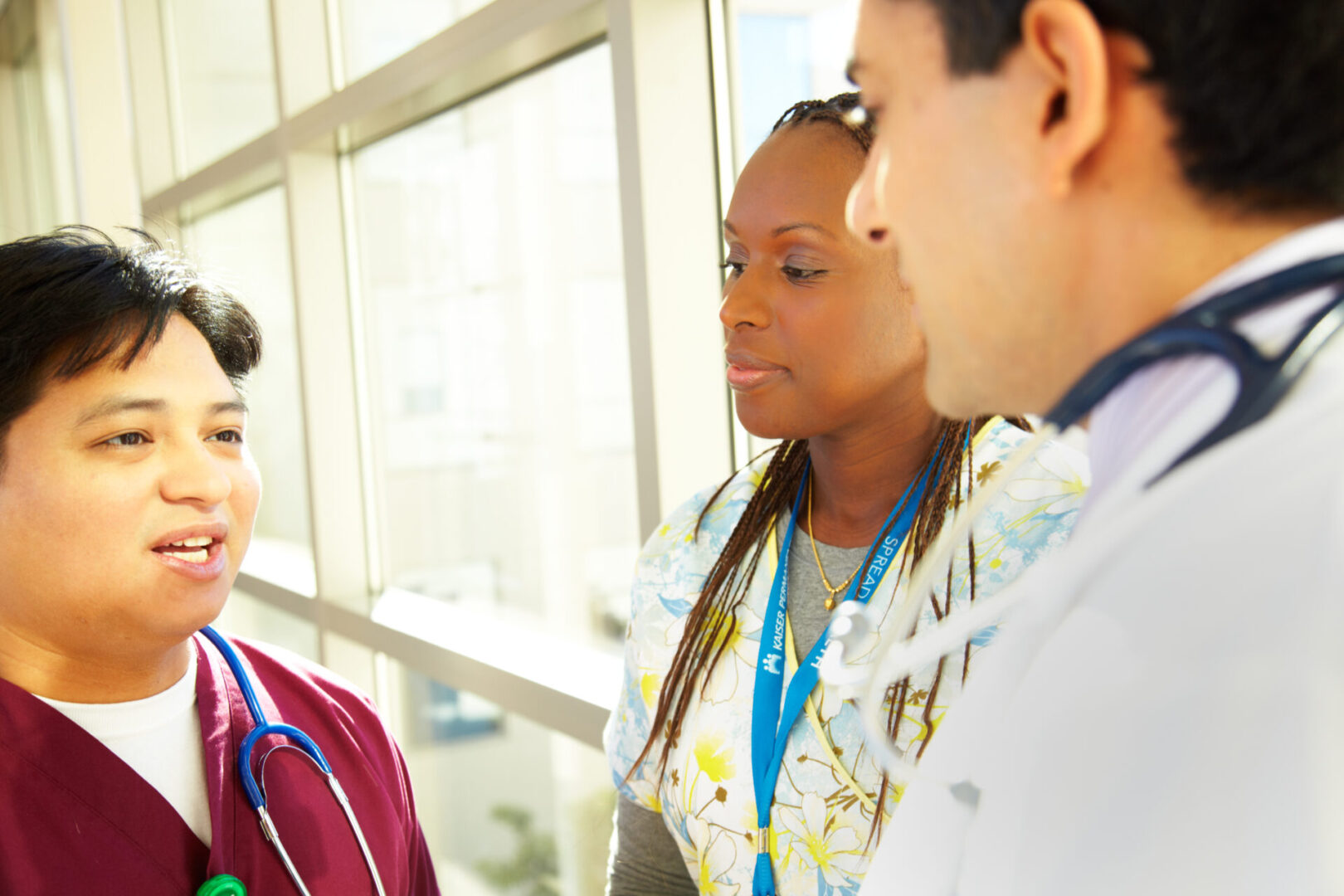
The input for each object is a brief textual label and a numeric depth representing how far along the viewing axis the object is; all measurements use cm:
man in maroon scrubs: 111
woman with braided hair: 101
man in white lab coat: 43
